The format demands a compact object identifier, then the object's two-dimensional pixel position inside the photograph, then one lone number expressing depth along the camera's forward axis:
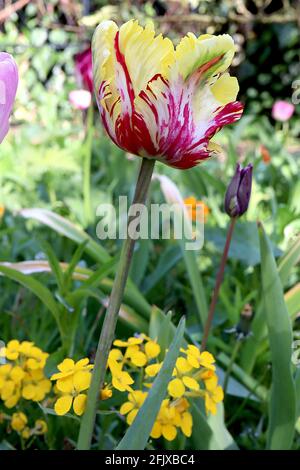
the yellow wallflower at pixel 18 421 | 0.83
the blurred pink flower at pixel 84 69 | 1.76
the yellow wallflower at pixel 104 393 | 0.67
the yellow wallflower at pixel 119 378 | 0.69
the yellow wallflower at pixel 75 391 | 0.67
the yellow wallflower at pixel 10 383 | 0.80
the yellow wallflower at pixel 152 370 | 0.74
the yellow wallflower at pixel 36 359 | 0.81
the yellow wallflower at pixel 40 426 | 0.84
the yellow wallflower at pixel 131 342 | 0.77
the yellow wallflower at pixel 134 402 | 0.73
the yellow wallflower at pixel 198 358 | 0.73
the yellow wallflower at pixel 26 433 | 0.84
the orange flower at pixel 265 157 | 1.99
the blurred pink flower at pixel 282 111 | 2.75
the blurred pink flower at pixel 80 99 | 2.06
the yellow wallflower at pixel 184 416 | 0.75
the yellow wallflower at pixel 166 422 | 0.74
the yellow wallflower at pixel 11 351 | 0.80
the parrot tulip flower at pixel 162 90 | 0.60
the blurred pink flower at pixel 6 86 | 0.61
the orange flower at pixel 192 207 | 1.38
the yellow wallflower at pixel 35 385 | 0.81
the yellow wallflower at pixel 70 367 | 0.68
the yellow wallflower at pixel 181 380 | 0.73
